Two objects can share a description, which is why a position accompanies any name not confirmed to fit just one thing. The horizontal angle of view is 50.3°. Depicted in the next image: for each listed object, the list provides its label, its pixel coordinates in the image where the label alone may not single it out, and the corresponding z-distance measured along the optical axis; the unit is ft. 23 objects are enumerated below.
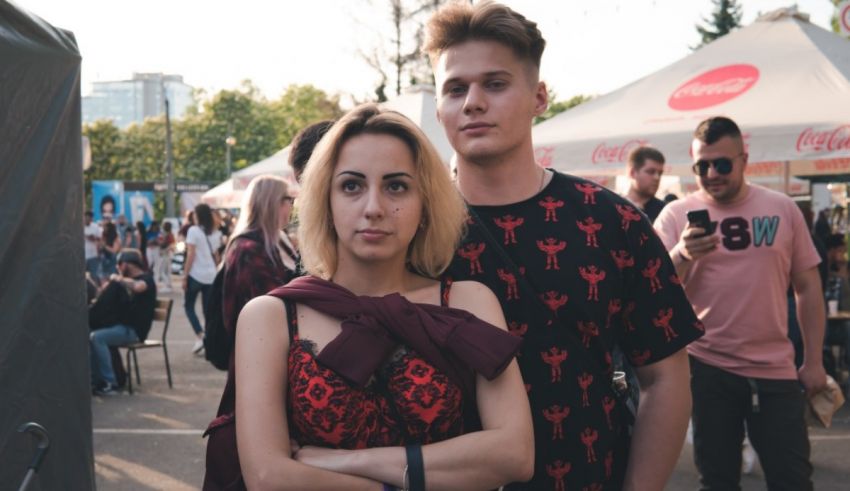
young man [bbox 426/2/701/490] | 7.33
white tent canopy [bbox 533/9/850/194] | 22.43
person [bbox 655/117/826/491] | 13.61
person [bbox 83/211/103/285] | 64.13
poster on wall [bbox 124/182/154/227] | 101.65
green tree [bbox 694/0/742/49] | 193.16
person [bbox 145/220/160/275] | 85.66
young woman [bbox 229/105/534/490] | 6.03
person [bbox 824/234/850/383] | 28.43
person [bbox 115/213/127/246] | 89.15
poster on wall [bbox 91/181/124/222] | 98.84
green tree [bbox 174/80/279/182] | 244.42
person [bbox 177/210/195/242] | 59.26
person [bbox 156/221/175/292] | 82.69
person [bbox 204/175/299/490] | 15.34
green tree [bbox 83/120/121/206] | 223.92
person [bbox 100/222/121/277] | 64.18
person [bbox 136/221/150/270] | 82.94
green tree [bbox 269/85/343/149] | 256.73
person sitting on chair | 30.89
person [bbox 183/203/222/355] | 39.78
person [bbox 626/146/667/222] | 21.03
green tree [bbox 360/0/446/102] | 95.86
